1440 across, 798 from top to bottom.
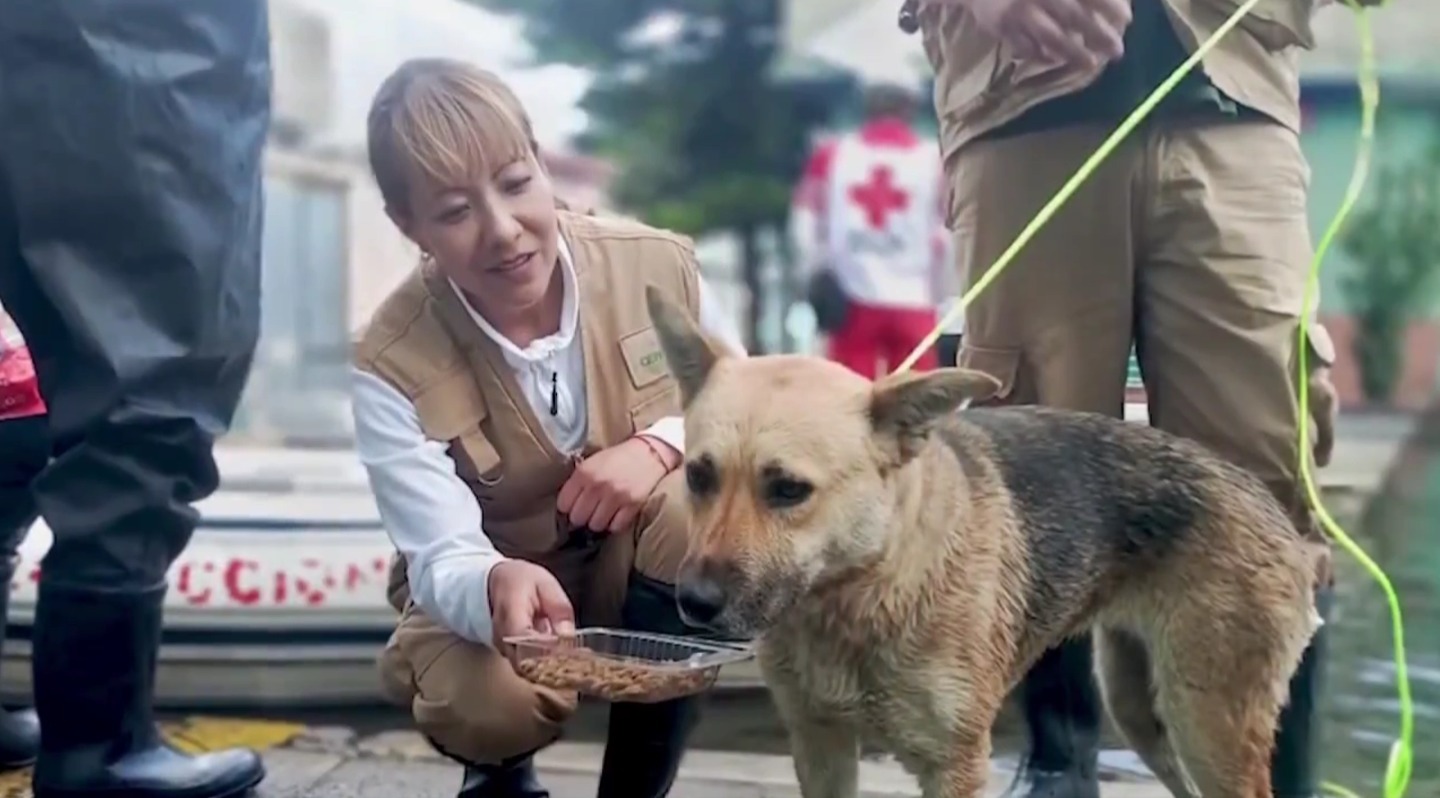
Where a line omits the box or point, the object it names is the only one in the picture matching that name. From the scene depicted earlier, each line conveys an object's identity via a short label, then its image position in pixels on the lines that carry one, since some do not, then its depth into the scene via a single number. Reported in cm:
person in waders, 200
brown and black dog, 159
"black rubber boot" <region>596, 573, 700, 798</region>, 206
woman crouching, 189
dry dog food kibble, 171
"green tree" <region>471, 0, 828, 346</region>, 596
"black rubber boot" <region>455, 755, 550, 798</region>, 227
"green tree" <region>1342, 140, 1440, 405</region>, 464
